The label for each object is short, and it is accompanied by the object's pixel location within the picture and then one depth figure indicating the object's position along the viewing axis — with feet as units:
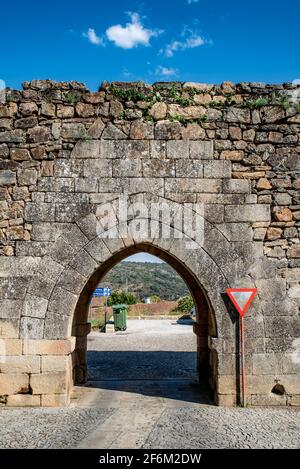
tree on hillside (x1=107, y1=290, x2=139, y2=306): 72.69
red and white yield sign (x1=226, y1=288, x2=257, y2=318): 18.07
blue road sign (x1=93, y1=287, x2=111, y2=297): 48.97
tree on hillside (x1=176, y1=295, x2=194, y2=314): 71.20
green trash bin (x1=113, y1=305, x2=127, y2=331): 52.57
